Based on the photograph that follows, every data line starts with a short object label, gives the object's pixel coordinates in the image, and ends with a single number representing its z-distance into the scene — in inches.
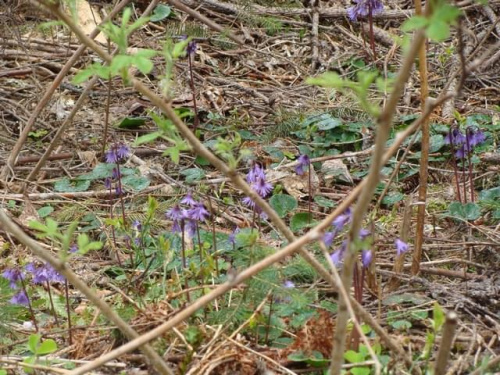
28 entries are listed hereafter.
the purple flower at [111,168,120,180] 269.1
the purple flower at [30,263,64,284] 210.5
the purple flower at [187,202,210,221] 222.5
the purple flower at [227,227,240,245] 227.5
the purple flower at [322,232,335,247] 170.1
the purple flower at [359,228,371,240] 164.9
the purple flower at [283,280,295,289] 189.2
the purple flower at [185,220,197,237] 225.6
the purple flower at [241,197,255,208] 244.5
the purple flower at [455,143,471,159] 276.2
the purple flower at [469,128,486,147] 274.1
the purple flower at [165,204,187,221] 221.1
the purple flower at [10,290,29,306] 215.5
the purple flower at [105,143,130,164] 281.3
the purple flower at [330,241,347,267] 164.9
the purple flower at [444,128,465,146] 272.5
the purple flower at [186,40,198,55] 313.3
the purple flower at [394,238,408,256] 186.1
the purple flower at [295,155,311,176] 252.8
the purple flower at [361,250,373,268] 173.8
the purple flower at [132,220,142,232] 249.7
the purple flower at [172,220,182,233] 239.7
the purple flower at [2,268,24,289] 211.3
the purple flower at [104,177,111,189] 283.0
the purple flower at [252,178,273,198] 222.1
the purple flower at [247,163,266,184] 226.8
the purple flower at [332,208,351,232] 171.3
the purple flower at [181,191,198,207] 226.1
